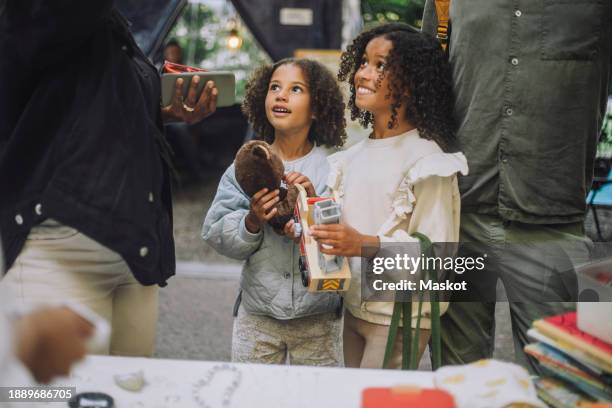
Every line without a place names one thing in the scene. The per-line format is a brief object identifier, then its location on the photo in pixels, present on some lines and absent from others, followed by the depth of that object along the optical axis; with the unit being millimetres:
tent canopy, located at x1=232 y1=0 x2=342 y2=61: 2100
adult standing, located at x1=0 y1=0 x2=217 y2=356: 1059
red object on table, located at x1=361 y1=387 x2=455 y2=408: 954
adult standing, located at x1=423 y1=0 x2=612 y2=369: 1288
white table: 1067
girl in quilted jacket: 1459
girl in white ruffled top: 1288
